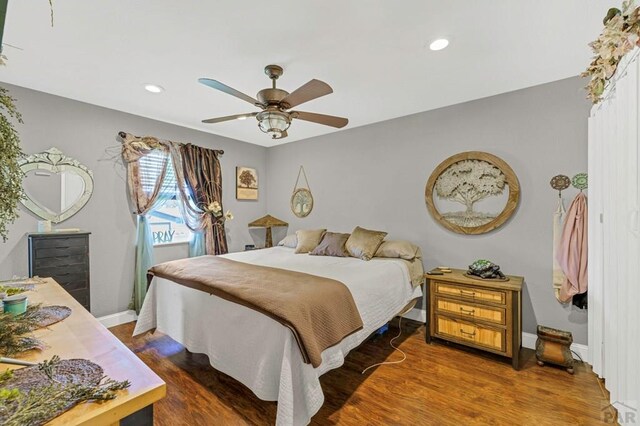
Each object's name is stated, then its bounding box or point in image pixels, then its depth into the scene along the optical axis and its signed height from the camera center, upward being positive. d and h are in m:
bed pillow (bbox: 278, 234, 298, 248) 4.26 -0.47
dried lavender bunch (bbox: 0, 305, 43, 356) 0.96 -0.45
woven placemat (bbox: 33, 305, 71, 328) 1.17 -0.46
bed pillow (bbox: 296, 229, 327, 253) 3.87 -0.39
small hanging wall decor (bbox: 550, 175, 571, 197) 2.57 +0.26
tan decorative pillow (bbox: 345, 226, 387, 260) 3.30 -0.39
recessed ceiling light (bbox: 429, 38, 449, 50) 1.99 +1.23
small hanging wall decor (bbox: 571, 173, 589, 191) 2.46 +0.26
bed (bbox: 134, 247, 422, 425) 1.68 -0.91
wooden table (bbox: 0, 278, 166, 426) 0.68 -0.48
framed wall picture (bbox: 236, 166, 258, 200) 4.64 +0.50
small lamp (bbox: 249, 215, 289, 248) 4.62 -0.20
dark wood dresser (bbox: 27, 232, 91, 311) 2.57 -0.45
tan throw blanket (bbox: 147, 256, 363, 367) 1.70 -0.60
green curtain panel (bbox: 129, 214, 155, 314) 3.42 -0.62
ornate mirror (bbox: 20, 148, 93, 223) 2.76 +0.30
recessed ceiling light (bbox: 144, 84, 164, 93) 2.68 +1.23
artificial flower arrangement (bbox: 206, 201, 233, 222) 4.11 +0.00
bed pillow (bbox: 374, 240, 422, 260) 3.22 -0.46
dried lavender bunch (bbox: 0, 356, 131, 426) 0.63 -0.46
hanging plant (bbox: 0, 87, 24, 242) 0.95 +0.16
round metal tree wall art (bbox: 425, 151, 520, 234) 2.87 +0.20
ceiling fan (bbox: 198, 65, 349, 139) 1.92 +0.84
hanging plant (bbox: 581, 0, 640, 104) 1.29 +0.86
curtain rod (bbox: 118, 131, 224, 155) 3.34 +0.95
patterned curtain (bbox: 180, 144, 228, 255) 3.94 +0.35
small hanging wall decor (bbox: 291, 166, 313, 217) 4.58 +0.19
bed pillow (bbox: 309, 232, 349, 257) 3.50 -0.45
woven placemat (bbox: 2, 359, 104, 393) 0.76 -0.47
